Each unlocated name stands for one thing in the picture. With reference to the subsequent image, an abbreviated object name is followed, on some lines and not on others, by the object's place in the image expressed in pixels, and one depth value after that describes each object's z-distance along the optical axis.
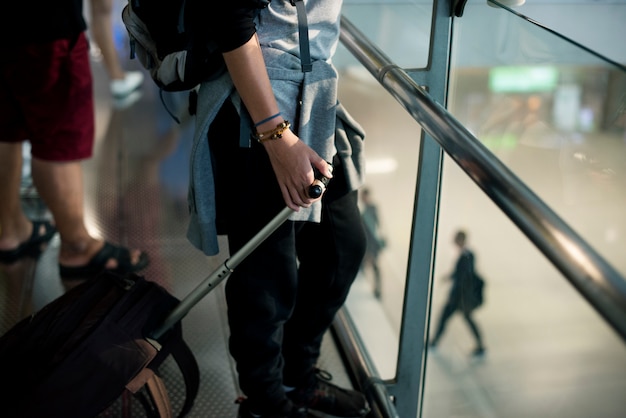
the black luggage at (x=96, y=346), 1.25
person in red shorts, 1.94
